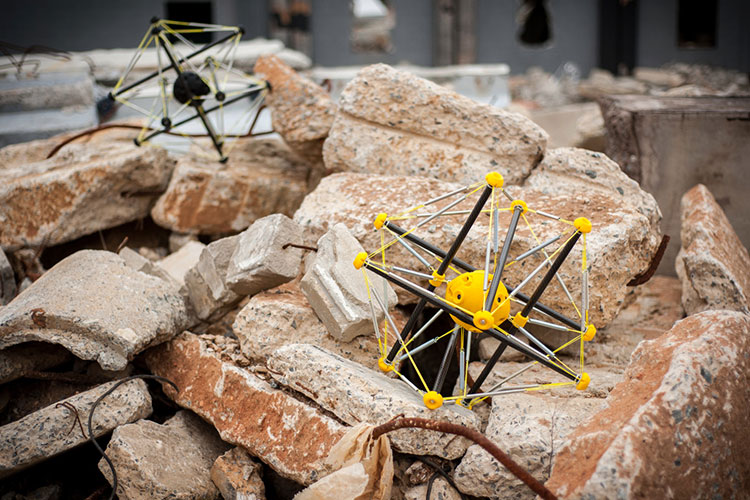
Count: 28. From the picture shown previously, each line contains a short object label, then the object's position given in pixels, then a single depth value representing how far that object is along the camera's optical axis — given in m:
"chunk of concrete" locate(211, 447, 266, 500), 2.28
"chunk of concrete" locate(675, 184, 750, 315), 2.63
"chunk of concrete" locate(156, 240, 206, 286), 3.37
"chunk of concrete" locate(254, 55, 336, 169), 3.62
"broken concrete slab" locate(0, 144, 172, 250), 3.56
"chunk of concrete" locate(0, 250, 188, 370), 2.47
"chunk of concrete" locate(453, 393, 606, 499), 2.04
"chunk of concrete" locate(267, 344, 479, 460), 2.12
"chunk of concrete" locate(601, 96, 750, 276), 3.86
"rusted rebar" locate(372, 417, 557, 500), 1.77
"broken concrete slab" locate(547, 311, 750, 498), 1.64
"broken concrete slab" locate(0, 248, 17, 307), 3.21
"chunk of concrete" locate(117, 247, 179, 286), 3.08
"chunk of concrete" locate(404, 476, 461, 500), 2.12
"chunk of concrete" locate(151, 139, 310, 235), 3.80
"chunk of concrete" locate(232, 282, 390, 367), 2.58
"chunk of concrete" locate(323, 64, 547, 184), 3.13
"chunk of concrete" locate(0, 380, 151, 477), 2.29
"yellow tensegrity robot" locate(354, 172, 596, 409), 1.90
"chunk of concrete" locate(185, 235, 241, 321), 2.87
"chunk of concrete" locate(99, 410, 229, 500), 2.25
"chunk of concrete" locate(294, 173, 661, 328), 2.48
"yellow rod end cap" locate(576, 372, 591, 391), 2.01
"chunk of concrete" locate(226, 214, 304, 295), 2.70
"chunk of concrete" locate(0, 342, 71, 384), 2.60
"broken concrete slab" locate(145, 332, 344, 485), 2.18
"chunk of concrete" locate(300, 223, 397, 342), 2.44
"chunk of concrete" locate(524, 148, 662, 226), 2.91
